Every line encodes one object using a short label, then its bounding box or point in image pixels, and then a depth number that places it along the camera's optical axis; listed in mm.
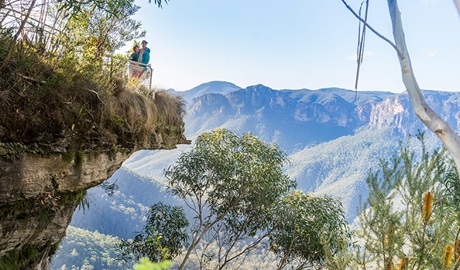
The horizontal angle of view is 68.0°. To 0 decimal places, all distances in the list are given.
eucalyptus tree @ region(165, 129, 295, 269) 9492
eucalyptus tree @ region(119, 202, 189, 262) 9422
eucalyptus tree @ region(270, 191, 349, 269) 8602
